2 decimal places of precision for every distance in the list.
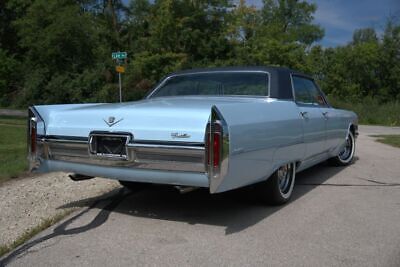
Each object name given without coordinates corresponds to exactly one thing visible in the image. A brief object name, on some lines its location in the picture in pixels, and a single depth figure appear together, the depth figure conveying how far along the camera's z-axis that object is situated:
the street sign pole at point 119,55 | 15.23
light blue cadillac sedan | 3.93
